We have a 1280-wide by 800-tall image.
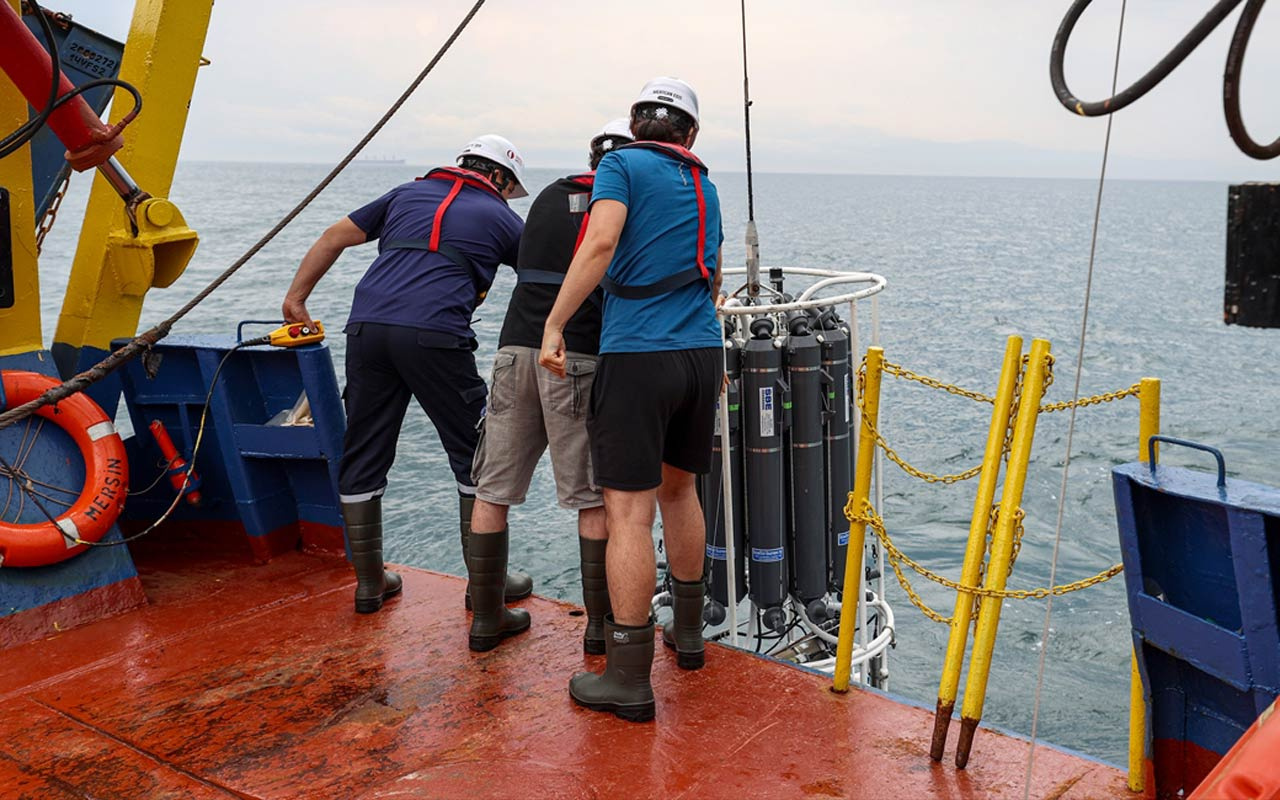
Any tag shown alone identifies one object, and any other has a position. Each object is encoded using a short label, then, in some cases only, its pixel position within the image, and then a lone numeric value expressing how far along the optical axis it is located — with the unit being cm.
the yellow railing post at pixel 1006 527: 301
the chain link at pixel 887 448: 351
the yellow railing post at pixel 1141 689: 299
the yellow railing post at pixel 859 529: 349
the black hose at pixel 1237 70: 196
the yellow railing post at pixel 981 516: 307
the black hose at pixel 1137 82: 199
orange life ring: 441
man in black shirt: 390
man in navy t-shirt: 427
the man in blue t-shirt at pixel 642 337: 348
